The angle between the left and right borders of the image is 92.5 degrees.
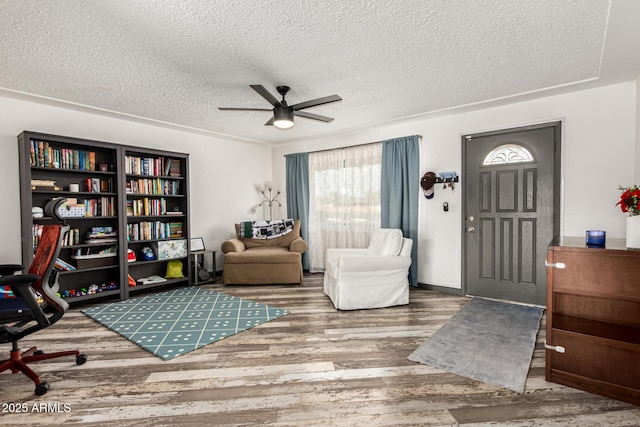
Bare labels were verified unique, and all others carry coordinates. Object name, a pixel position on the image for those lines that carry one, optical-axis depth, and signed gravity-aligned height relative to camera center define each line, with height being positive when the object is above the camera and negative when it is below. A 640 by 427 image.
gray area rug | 2.15 -1.17
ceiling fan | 2.79 +0.97
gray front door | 3.53 -0.06
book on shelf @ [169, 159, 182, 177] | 4.62 +0.63
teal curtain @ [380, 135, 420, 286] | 4.42 +0.28
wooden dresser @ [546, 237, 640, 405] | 1.85 -0.81
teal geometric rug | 2.66 -1.15
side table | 4.73 -0.89
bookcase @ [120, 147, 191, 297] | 4.20 -0.09
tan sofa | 4.64 -0.91
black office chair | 1.92 -0.63
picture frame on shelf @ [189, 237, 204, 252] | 4.86 -0.56
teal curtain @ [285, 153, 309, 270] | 5.62 +0.32
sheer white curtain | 4.92 +0.16
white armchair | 3.50 -0.85
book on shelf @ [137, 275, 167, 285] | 4.27 -1.00
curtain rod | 4.40 +1.01
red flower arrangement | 1.94 +0.02
